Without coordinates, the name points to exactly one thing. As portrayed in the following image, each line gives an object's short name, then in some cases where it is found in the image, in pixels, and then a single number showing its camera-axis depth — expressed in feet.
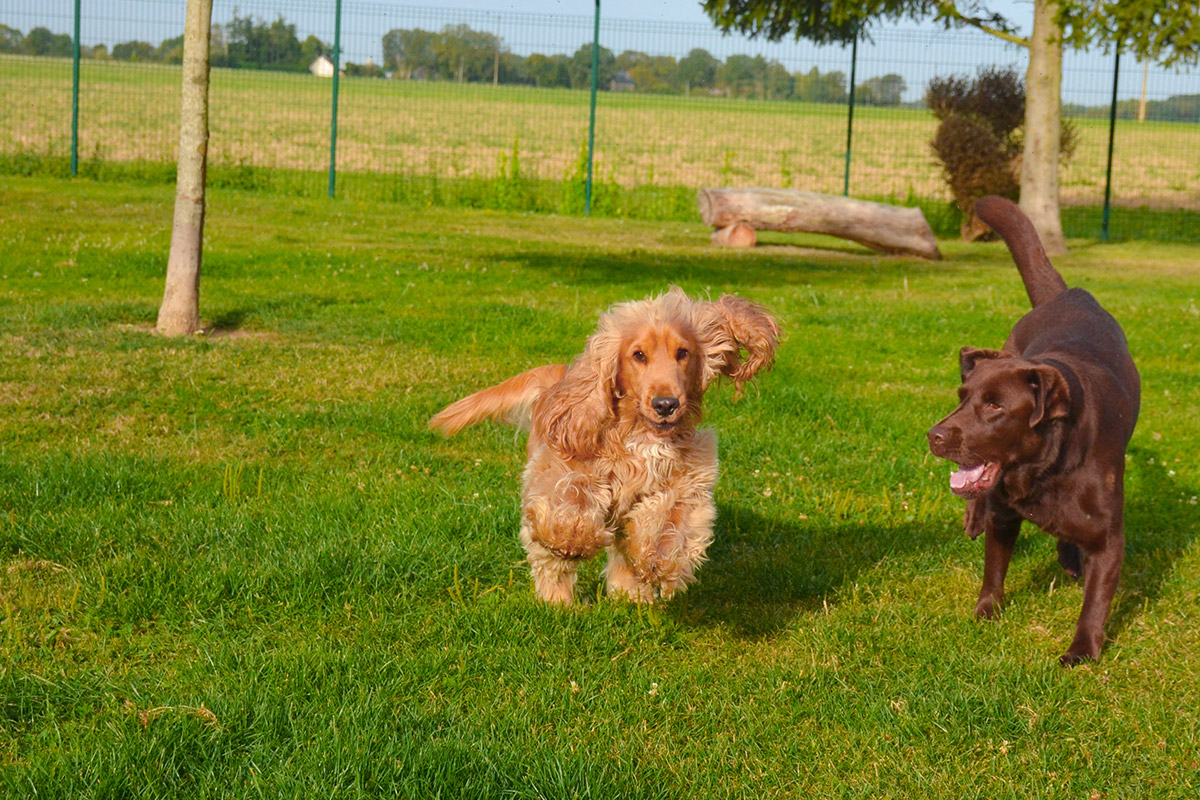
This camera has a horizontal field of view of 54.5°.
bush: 64.23
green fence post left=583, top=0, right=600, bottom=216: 67.10
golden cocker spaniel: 13.47
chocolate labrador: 13.38
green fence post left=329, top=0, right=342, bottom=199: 66.08
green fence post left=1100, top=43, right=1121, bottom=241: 66.80
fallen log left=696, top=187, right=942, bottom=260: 54.03
